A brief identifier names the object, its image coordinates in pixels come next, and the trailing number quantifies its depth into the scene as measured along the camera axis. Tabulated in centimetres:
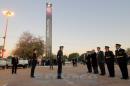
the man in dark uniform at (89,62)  888
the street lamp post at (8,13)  1965
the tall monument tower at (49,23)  2217
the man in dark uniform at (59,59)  649
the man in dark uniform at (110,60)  679
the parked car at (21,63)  1866
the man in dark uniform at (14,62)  980
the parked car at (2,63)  1841
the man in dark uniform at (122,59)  620
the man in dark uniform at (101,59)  755
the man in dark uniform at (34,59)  706
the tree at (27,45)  3519
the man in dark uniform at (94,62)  816
